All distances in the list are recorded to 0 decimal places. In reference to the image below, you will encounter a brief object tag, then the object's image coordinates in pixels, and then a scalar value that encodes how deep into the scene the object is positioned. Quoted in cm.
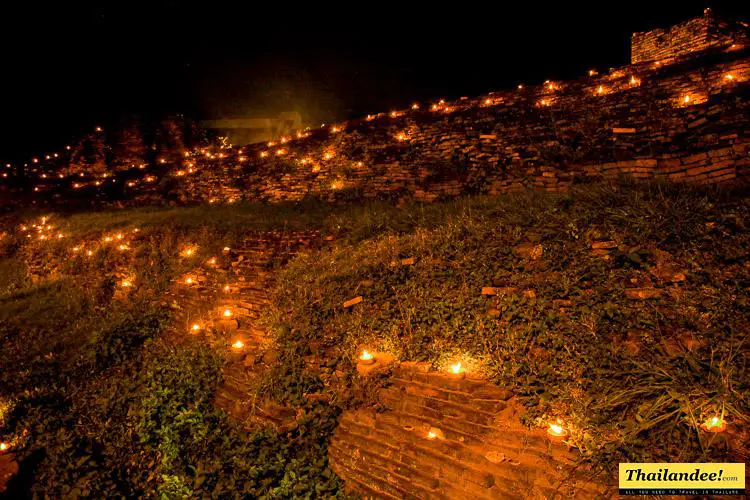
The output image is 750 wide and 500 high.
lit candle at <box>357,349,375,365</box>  408
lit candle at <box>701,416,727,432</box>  247
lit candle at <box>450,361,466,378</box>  355
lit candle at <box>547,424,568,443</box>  278
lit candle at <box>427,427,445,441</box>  323
